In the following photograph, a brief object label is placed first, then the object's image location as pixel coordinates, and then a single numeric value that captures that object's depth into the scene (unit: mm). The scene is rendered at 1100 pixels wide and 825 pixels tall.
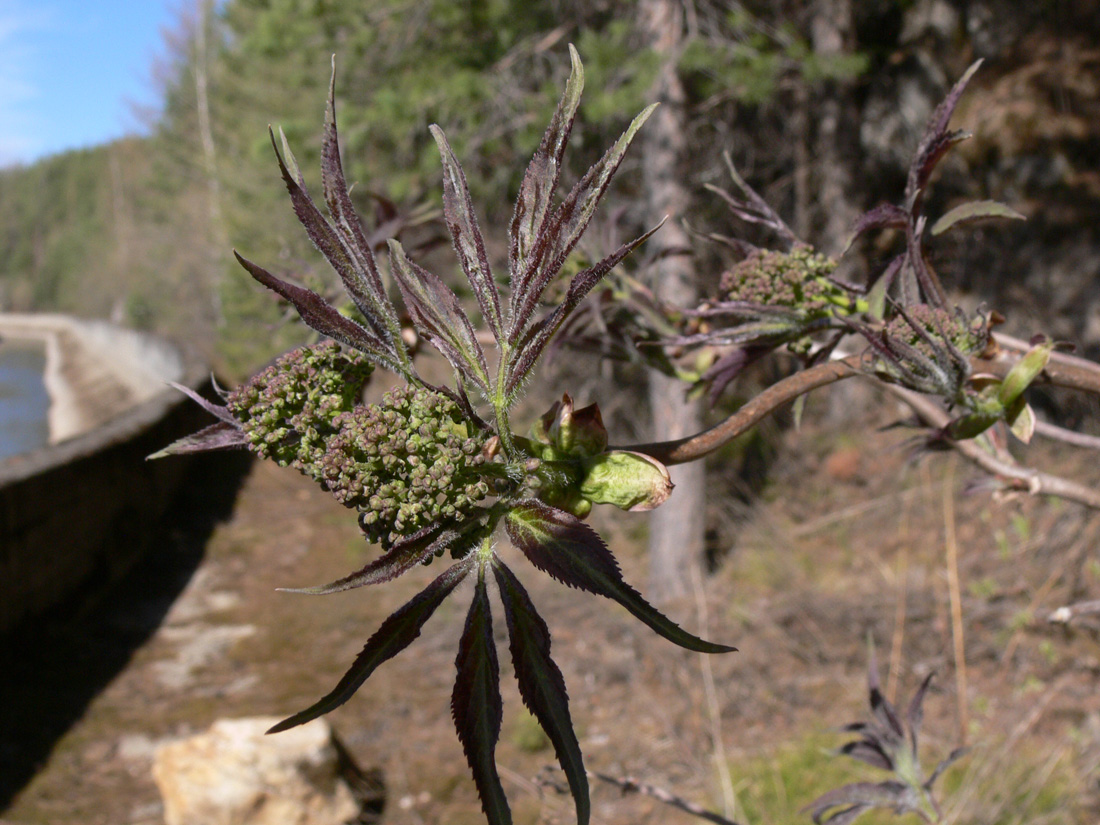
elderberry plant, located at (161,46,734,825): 656
